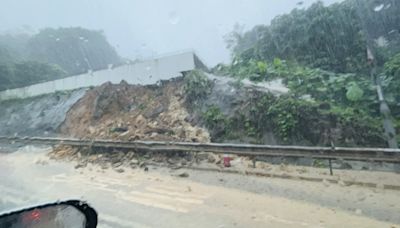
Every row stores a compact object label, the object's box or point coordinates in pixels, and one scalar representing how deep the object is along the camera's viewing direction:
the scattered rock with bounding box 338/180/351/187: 8.77
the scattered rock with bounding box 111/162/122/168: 12.52
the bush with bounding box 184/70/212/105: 17.92
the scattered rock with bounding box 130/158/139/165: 12.50
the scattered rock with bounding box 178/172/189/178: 10.62
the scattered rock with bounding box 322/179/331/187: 8.82
